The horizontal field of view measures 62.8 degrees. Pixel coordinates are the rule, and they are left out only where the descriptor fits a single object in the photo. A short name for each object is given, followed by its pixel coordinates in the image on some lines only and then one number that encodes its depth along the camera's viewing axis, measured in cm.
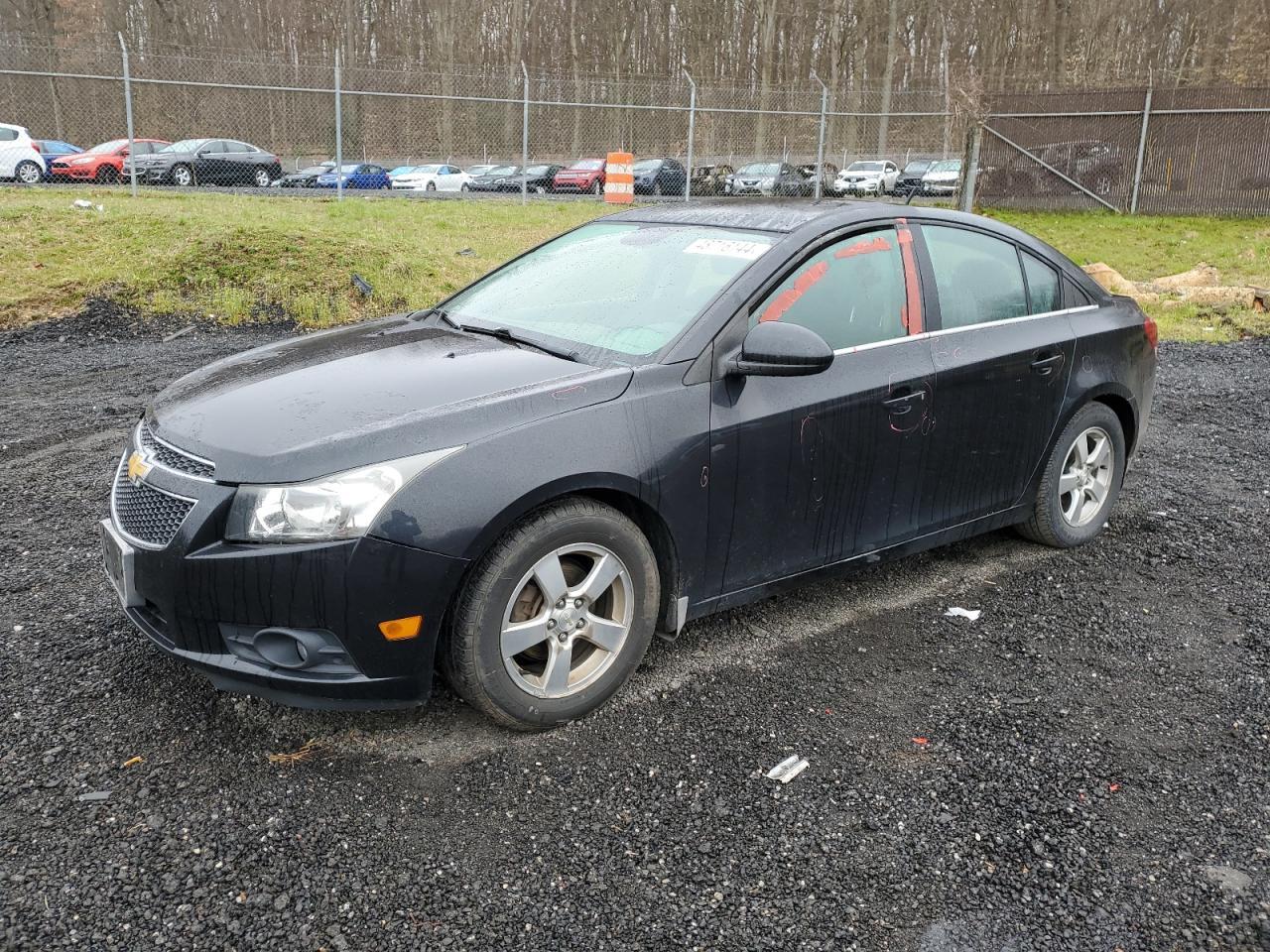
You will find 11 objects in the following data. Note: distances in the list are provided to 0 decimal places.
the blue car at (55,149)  2612
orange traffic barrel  2162
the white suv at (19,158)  2309
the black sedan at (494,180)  2580
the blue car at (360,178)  2625
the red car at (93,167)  2366
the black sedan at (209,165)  2198
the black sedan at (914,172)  2795
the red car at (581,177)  2501
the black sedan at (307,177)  2528
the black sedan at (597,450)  287
